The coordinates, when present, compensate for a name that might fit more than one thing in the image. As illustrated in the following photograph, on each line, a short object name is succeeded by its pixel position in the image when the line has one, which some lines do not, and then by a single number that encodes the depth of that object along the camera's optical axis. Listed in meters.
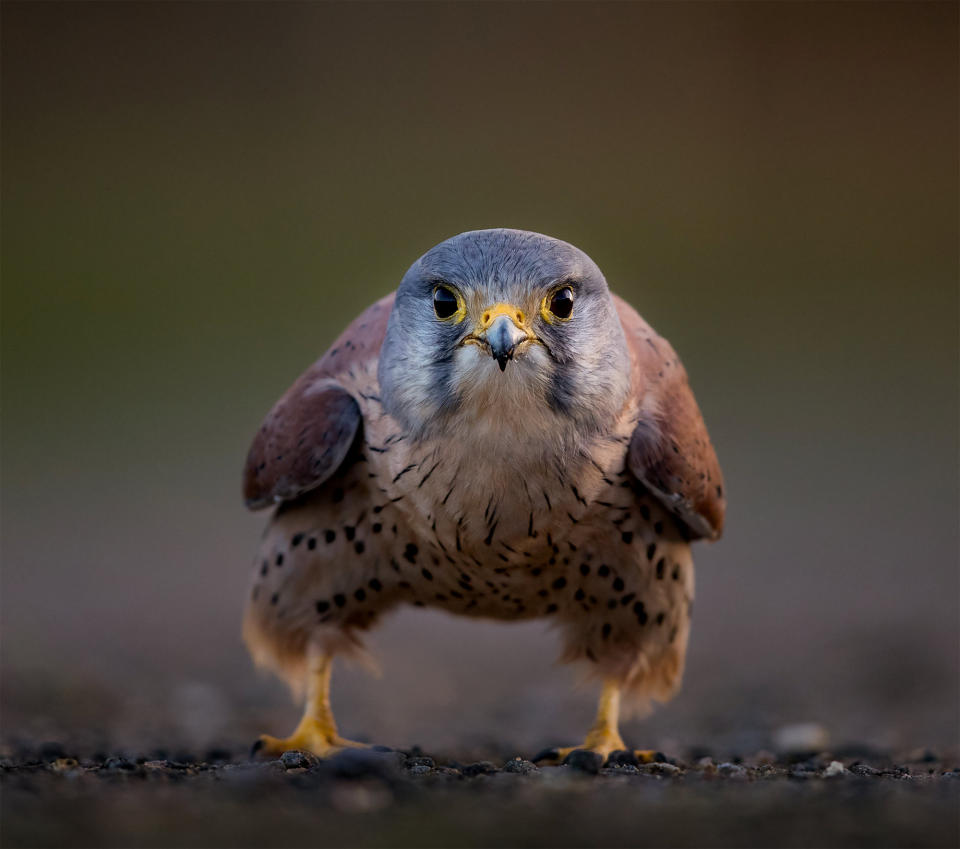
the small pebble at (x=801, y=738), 9.91
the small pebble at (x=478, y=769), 7.19
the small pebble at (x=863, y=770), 7.57
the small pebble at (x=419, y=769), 7.16
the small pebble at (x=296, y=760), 7.37
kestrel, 7.41
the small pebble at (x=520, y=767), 7.29
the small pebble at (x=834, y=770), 7.41
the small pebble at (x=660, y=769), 7.61
